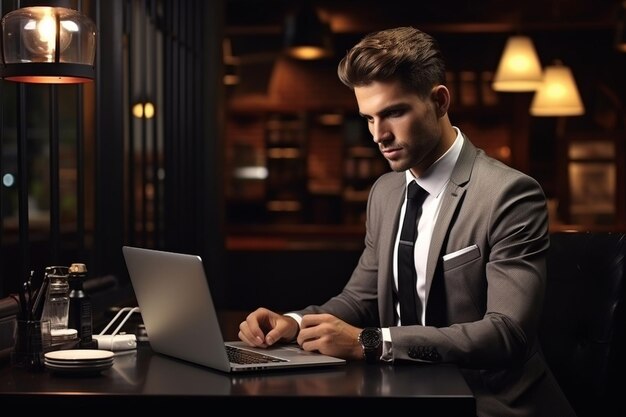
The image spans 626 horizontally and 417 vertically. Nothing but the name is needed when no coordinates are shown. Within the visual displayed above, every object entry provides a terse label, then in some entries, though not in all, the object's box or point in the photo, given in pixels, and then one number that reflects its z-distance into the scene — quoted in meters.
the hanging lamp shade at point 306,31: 8.25
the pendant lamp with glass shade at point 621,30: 7.75
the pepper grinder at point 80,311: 2.31
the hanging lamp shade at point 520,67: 7.62
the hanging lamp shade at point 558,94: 8.79
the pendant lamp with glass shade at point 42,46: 2.25
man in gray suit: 2.13
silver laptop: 1.99
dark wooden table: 1.78
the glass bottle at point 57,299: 2.31
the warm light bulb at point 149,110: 4.39
